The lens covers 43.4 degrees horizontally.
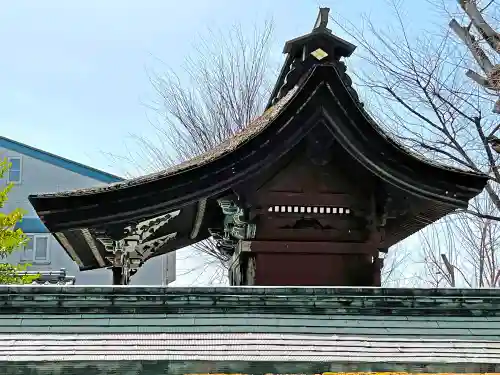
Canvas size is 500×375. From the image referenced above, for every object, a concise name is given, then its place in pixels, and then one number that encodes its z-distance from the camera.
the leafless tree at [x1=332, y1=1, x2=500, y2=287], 12.91
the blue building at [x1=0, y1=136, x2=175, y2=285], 24.66
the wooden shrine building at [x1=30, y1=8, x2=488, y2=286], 7.89
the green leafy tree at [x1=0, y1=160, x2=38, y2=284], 14.96
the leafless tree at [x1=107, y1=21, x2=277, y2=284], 20.48
